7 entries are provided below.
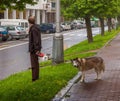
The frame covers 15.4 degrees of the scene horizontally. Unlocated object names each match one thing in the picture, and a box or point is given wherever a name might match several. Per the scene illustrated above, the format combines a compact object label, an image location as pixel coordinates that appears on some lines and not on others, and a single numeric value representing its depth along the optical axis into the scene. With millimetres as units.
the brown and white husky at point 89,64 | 12628
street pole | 16234
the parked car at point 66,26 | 68025
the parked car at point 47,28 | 59719
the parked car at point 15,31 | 44122
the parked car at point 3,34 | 40578
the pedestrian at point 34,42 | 11815
